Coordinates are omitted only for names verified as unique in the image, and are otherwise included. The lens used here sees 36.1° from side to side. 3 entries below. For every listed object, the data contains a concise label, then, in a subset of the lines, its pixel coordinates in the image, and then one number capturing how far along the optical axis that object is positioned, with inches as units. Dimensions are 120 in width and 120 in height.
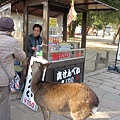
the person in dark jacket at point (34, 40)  188.1
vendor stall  165.9
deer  107.6
